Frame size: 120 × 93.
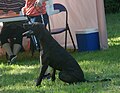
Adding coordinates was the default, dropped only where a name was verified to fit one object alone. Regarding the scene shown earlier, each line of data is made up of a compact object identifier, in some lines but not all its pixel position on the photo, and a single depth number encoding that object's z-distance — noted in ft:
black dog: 34.06
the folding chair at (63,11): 51.23
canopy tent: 53.82
